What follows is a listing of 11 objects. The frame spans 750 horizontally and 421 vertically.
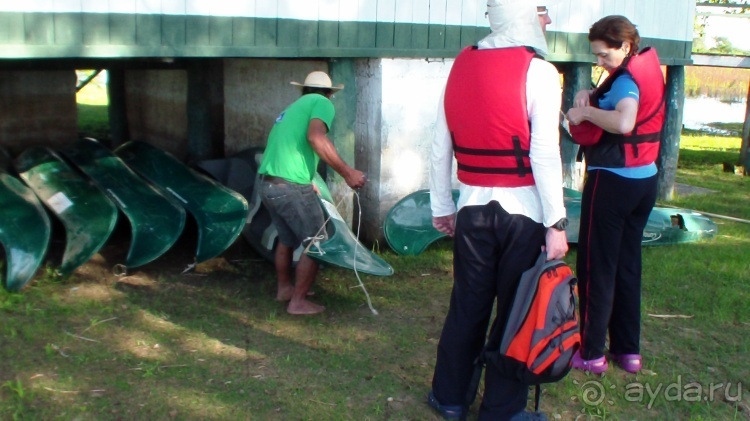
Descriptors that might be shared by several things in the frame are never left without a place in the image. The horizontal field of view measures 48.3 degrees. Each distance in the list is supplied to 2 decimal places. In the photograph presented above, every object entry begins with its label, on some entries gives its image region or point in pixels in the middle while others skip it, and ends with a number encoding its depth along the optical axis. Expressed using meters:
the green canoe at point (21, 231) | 5.67
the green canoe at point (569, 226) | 6.96
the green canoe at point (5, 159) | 7.69
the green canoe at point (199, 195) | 6.34
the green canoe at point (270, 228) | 5.56
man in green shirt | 5.32
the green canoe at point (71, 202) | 6.01
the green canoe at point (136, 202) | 6.23
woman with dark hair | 4.28
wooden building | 5.66
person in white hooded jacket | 3.55
